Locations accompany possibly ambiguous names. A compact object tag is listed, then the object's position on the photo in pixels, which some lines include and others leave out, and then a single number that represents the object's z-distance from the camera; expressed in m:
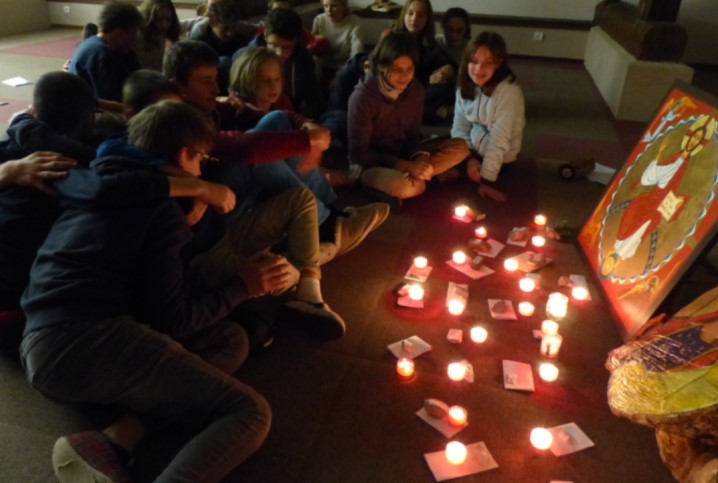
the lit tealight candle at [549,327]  2.14
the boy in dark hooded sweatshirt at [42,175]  1.77
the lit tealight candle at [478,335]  2.12
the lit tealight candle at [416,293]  2.35
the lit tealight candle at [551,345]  2.02
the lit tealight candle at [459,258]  2.65
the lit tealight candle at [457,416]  1.74
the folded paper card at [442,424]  1.73
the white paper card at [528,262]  2.59
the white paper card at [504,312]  2.27
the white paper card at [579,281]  2.46
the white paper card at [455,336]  2.13
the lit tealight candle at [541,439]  1.67
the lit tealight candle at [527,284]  2.45
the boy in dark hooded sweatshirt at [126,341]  1.48
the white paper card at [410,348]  2.06
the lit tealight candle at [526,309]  2.29
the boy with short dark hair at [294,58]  3.50
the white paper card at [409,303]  2.33
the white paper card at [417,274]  2.51
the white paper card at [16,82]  5.46
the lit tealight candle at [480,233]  2.88
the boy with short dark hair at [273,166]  2.40
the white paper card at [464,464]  1.60
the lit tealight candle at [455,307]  2.28
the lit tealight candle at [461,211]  3.09
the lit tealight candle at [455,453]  1.62
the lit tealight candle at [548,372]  1.95
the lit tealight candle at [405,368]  1.94
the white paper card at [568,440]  1.68
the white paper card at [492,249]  2.74
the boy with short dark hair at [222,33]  3.76
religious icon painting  1.92
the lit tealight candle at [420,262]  2.60
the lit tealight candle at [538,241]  2.78
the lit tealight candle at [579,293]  2.38
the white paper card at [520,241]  2.83
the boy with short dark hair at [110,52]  3.00
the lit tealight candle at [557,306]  2.22
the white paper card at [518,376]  1.91
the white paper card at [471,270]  2.57
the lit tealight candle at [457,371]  1.93
